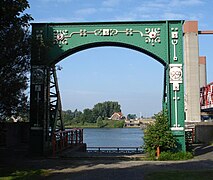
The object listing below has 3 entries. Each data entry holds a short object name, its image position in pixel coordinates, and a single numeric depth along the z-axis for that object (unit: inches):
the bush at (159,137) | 597.0
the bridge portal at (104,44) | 633.6
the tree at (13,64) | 439.4
